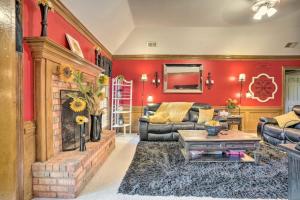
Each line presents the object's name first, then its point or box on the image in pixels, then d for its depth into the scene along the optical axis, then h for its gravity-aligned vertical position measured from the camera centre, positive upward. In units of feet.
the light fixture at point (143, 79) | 16.78 +2.01
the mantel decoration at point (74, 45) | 8.58 +2.83
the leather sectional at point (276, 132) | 10.81 -2.21
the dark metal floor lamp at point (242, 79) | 16.59 +2.01
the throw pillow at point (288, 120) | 11.92 -1.46
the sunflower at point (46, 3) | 6.12 +3.48
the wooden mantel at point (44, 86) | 6.09 +0.47
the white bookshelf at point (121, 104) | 16.23 -0.53
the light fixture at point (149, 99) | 16.94 -0.06
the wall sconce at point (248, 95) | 17.06 +0.41
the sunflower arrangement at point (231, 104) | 16.33 -0.47
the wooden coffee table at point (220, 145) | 8.99 -2.43
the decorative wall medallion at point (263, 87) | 17.46 +1.24
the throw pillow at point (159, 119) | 13.85 -1.63
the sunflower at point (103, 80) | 9.37 +1.03
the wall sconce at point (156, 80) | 17.55 +1.94
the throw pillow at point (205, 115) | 14.24 -1.34
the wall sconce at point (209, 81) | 17.42 +1.84
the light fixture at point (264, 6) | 10.32 +5.79
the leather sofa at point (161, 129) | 13.45 -2.37
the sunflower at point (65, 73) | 7.16 +1.12
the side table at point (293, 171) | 4.27 -1.86
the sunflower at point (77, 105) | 7.25 -0.27
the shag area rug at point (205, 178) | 6.42 -3.44
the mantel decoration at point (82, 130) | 7.30 -1.41
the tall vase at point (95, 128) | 9.02 -1.55
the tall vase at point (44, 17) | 6.24 +3.03
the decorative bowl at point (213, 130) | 9.73 -1.77
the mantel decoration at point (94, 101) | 8.70 -0.12
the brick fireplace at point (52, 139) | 6.07 -1.59
